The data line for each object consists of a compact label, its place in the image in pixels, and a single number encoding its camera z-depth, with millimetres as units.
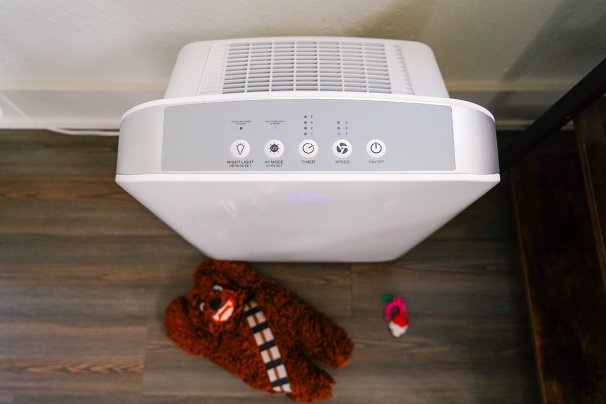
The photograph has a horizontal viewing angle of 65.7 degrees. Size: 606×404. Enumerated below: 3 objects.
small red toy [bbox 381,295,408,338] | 1000
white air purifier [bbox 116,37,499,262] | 519
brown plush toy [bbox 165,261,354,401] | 964
